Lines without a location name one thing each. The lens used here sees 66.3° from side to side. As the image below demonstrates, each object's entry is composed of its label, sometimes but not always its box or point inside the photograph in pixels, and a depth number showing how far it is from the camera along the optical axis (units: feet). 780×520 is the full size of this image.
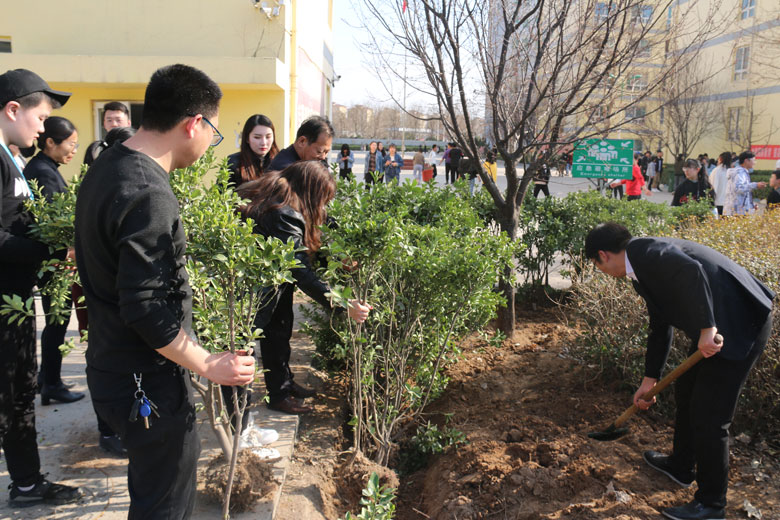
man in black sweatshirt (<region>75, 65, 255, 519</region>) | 5.43
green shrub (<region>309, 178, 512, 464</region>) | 9.00
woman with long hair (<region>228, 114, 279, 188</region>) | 15.07
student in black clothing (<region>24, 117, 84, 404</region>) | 10.57
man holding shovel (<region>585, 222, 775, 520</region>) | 9.01
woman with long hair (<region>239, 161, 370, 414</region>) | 10.28
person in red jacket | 41.29
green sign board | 29.58
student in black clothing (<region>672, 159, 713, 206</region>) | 31.48
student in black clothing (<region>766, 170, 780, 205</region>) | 29.49
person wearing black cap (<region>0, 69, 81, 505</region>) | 8.11
